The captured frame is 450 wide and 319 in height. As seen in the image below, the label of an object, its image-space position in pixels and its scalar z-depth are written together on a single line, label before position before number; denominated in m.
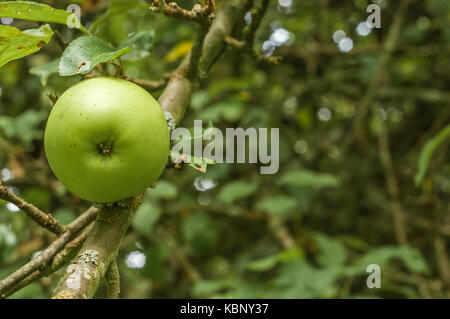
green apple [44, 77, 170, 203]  0.77
